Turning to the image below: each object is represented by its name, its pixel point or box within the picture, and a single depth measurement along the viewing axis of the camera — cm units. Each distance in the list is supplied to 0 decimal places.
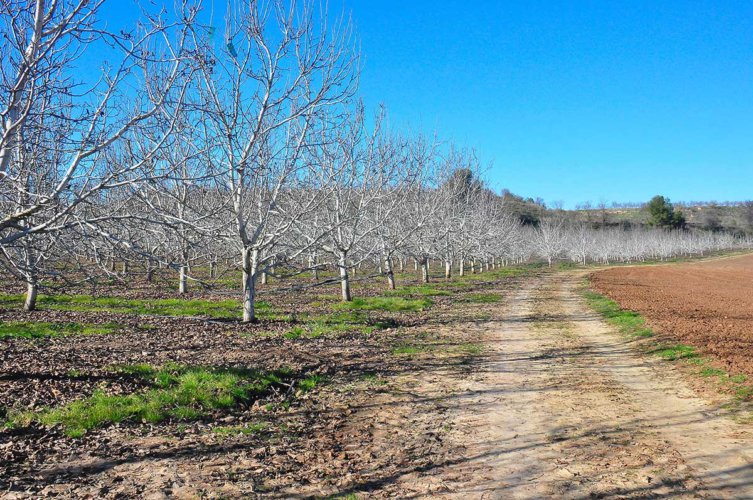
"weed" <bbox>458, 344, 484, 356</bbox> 979
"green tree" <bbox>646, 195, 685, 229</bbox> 10606
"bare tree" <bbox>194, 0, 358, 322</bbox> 1063
